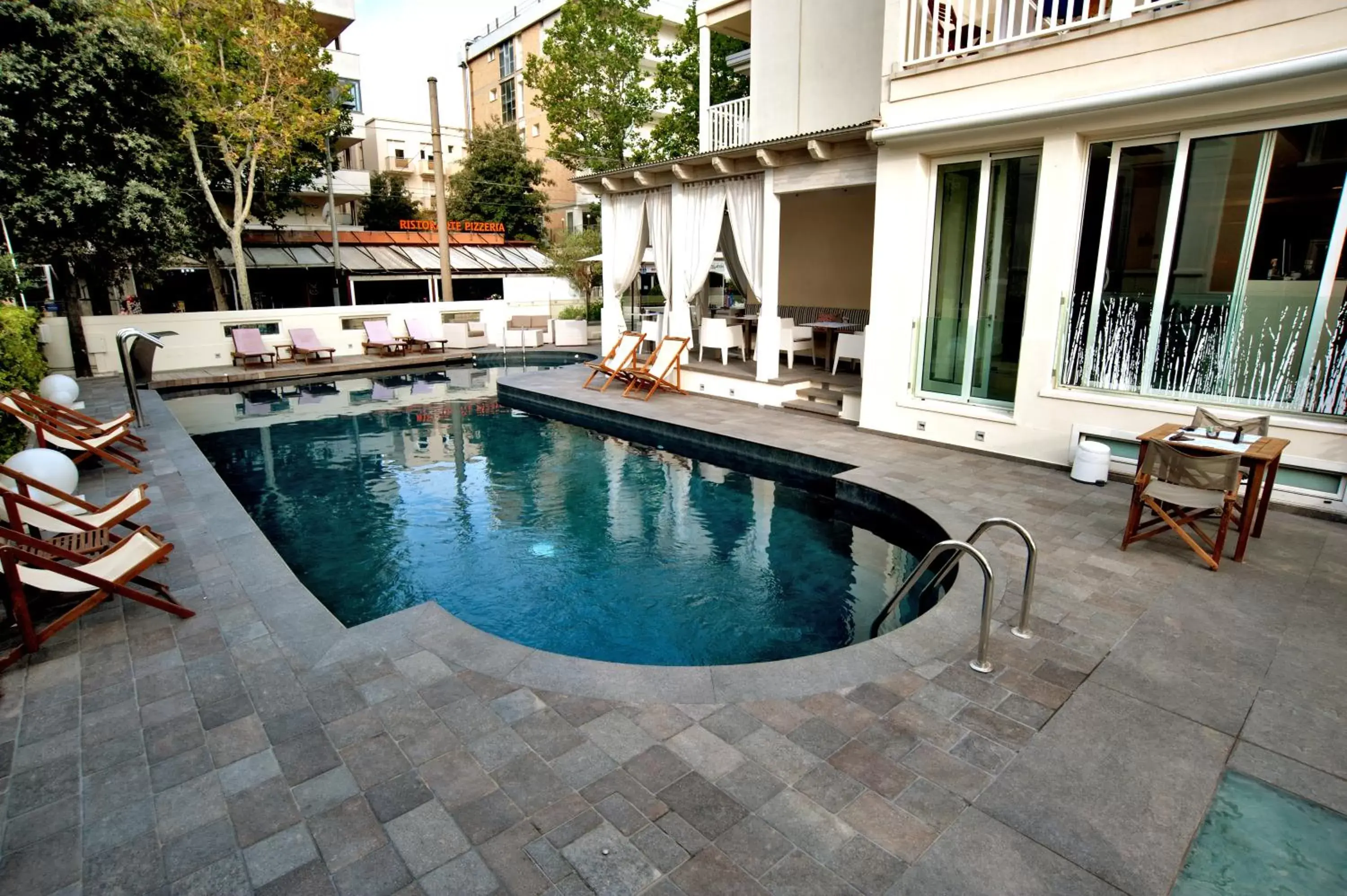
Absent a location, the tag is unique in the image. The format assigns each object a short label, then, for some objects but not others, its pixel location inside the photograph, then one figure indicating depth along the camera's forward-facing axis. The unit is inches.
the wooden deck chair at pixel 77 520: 160.9
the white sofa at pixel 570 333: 753.0
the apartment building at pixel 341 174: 1001.5
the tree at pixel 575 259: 891.4
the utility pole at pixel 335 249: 890.1
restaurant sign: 1088.2
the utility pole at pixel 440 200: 782.5
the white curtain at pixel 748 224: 401.7
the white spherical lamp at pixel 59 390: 328.8
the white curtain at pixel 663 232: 468.4
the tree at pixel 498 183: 1187.3
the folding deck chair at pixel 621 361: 471.8
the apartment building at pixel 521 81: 1339.8
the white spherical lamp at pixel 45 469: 200.4
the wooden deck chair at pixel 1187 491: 177.0
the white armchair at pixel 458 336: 719.7
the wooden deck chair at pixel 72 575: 135.3
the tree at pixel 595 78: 935.7
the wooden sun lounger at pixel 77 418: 281.4
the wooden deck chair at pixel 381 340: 659.4
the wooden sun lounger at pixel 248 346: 589.6
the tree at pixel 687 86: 864.9
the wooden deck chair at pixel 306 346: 619.5
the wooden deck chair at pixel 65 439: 250.5
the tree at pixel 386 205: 1163.9
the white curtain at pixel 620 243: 497.0
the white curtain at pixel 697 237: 430.3
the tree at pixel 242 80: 572.7
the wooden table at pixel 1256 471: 178.7
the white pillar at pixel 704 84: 479.2
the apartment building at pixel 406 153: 1323.8
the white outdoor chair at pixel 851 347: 404.2
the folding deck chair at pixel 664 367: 447.2
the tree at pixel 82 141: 439.8
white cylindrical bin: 249.1
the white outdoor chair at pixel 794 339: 430.9
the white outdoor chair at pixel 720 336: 471.2
